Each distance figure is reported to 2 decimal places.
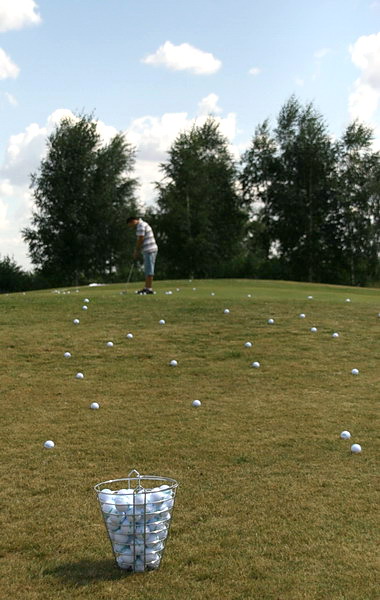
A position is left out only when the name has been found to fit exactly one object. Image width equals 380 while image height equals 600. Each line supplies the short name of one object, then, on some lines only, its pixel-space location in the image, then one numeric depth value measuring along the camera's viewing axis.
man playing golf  17.33
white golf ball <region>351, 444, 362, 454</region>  7.19
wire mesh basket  4.21
